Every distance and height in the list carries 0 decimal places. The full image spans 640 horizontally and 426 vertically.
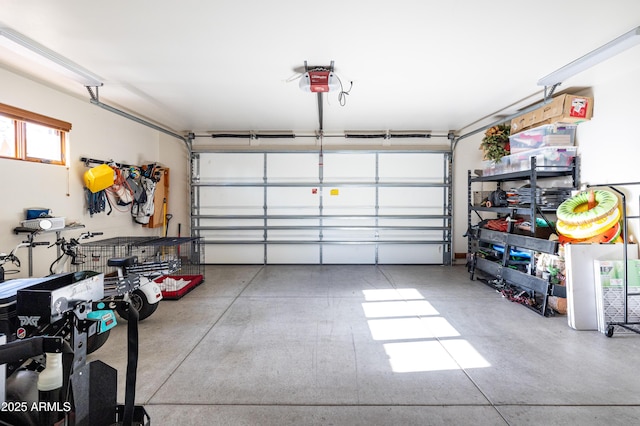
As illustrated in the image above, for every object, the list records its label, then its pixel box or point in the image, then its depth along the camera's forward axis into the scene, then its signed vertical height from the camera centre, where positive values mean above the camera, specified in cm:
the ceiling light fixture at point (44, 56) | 252 +151
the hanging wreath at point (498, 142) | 462 +104
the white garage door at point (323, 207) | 606 +2
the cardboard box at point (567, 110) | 356 +122
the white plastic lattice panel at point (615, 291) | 295 -87
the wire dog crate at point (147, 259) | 301 -64
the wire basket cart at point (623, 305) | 287 -102
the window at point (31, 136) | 324 +91
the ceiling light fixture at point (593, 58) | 244 +142
